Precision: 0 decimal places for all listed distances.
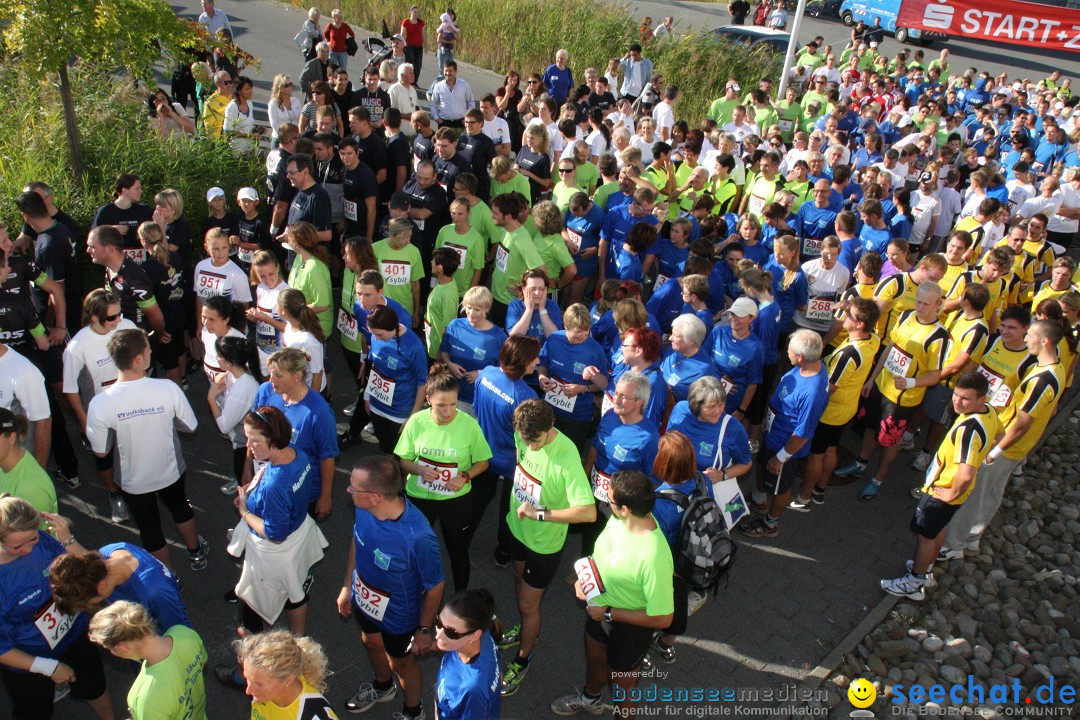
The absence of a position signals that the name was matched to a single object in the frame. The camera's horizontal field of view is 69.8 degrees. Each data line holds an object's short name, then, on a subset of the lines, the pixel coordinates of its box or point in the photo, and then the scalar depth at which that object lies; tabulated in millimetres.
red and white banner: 18500
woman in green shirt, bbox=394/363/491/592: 4504
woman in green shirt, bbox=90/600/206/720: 3217
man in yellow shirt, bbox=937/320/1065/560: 5922
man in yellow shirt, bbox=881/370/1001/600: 5254
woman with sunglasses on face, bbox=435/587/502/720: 3332
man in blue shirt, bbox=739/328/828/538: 5660
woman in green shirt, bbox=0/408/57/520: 4203
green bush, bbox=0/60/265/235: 8289
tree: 6906
